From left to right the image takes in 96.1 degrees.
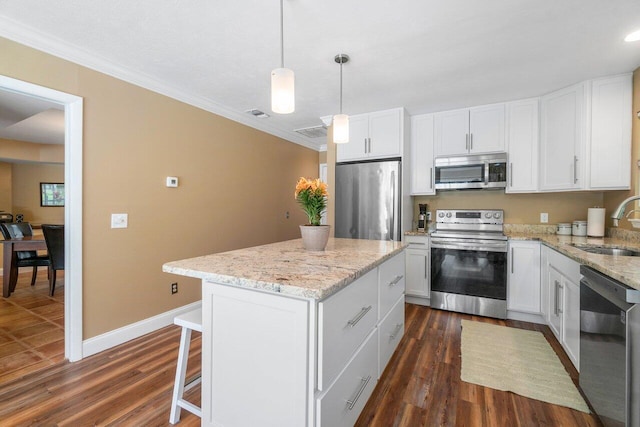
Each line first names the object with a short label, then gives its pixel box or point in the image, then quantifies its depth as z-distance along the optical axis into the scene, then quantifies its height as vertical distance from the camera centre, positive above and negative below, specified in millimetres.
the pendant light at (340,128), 2213 +638
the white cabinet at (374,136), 3496 +936
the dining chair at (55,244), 3667 -458
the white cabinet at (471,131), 3311 +966
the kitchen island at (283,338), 1124 -556
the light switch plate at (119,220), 2482 -97
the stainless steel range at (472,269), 3064 -642
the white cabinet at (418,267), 3418 -671
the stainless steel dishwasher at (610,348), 1271 -685
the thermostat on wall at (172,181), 2914 +291
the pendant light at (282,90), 1532 +645
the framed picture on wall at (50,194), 6088 +315
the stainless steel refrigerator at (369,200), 3463 +134
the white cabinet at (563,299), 1990 -695
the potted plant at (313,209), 1782 +8
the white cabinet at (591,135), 2576 +736
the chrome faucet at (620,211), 1839 +9
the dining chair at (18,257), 3893 -702
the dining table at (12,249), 3787 -551
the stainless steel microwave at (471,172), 3273 +467
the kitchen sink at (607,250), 2186 -291
